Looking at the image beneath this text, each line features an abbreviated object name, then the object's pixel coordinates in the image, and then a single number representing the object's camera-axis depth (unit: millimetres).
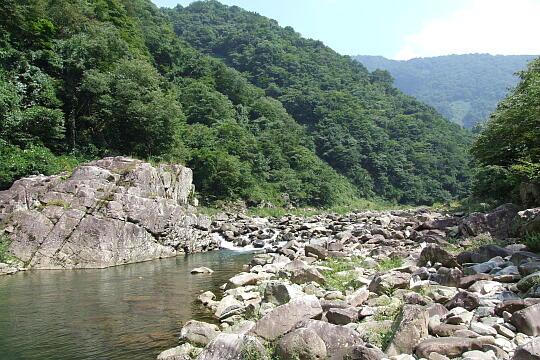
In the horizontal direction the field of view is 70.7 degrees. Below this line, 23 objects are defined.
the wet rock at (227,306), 10578
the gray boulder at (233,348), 6320
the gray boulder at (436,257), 11500
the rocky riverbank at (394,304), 6021
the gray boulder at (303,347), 6266
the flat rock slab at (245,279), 13938
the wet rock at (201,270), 18344
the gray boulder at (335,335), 6461
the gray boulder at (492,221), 15802
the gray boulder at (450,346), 5594
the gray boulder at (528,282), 7595
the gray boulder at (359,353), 5672
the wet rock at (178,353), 7578
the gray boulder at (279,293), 9859
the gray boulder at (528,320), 5887
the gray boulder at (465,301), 7354
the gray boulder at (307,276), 12070
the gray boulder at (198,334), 8195
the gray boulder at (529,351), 4777
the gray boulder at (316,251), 17158
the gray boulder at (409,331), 6066
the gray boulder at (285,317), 7418
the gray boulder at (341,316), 7715
